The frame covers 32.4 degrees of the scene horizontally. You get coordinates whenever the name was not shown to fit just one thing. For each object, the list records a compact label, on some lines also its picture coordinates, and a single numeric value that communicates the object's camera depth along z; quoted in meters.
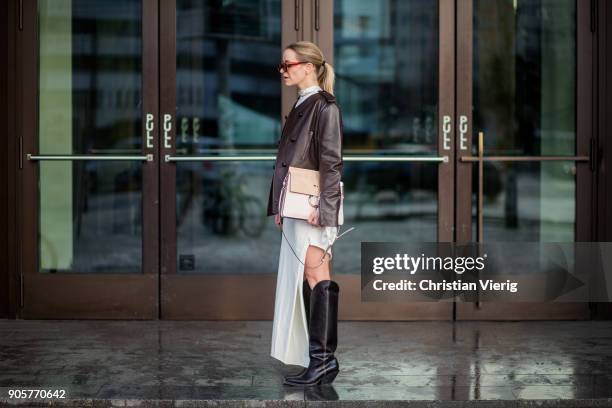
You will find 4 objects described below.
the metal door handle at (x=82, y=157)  8.09
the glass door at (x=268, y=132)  8.07
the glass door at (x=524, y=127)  8.10
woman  5.82
